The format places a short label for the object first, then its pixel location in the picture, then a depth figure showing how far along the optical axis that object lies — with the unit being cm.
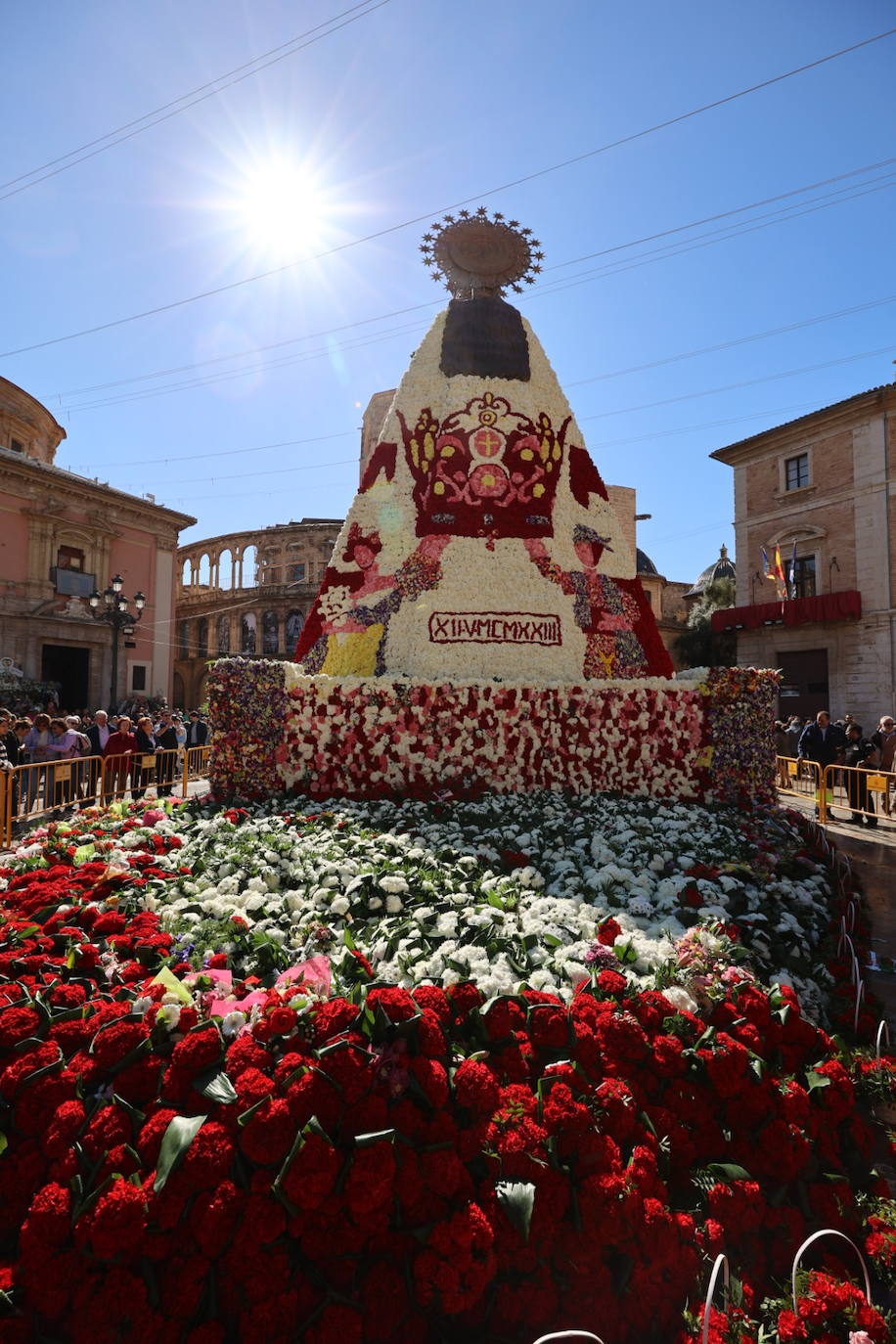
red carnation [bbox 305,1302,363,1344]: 179
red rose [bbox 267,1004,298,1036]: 238
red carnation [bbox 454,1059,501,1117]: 222
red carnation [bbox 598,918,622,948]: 357
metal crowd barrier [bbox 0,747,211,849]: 875
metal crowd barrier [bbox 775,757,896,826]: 1066
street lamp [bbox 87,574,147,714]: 1706
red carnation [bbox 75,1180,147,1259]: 186
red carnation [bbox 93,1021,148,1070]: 239
